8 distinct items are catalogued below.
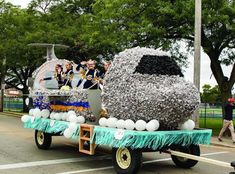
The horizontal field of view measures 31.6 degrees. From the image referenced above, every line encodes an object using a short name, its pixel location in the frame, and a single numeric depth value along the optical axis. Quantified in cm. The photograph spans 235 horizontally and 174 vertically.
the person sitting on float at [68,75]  1214
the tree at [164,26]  1669
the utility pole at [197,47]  1557
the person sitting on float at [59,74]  1232
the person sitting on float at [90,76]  1066
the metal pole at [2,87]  3539
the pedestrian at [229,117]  1534
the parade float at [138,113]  830
